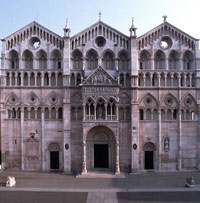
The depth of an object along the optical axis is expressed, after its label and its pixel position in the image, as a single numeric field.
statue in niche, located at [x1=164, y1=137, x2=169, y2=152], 32.09
